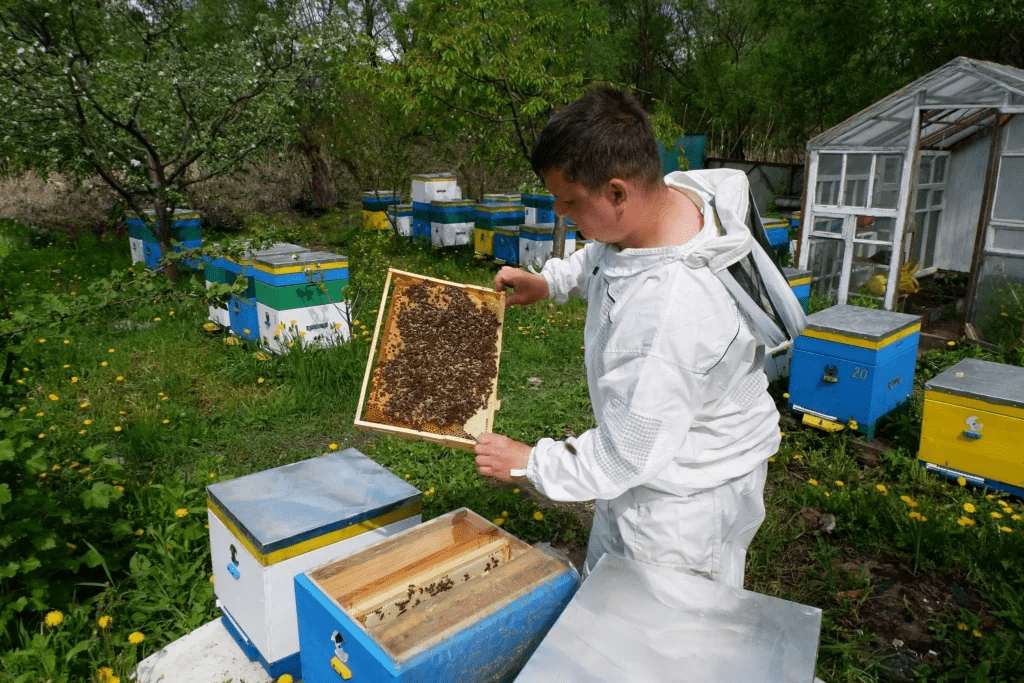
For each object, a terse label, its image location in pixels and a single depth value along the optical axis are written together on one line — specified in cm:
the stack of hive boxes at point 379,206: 1295
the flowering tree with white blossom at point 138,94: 752
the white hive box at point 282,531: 211
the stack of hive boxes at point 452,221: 1136
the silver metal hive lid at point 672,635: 138
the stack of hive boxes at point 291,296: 564
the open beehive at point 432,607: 157
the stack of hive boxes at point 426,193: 1202
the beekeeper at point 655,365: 159
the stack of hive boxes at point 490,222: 1066
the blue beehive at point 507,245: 998
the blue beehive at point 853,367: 447
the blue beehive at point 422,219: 1188
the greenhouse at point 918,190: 634
